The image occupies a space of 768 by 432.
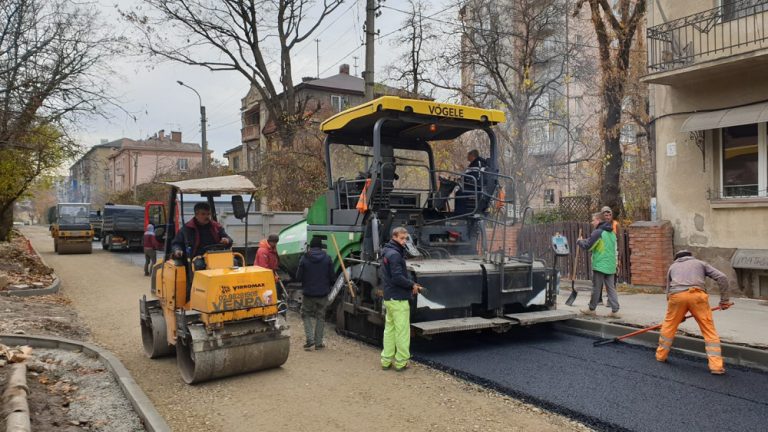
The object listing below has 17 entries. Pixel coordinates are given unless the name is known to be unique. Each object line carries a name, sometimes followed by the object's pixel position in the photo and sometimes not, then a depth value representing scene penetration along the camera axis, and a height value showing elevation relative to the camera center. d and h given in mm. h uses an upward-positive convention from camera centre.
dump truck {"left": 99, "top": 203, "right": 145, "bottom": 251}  26609 -515
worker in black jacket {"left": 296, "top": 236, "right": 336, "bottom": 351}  7312 -975
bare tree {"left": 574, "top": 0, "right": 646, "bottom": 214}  12805 +2958
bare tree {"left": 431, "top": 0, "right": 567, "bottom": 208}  16484 +4454
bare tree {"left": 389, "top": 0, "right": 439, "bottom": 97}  16827 +4584
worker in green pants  6352 -1069
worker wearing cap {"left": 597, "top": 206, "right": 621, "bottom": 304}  8680 -129
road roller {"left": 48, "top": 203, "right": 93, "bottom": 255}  25047 -622
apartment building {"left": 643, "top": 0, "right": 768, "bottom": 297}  9445 +1313
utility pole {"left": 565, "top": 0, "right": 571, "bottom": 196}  16172 +4562
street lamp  28469 +4245
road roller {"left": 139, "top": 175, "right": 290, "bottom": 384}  5805 -1024
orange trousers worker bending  6020 -1009
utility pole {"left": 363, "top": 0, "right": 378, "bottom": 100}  12802 +3780
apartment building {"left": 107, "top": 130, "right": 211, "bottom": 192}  70125 +7305
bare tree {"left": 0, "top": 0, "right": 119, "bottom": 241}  13484 +3203
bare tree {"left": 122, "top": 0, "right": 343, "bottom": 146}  22094 +6667
